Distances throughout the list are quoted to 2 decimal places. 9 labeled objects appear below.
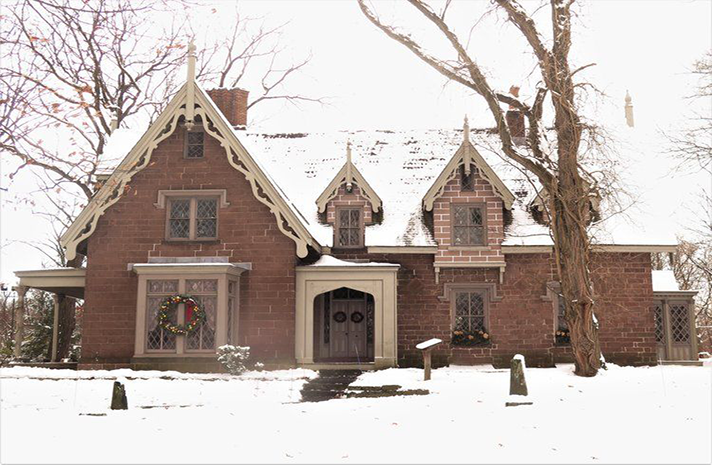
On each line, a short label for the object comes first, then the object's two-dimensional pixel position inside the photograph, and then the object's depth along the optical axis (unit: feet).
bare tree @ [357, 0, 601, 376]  54.44
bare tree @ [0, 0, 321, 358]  36.68
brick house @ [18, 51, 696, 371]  66.13
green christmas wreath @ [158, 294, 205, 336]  63.71
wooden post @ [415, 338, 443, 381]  54.65
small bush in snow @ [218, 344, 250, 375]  61.26
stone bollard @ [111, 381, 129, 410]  41.01
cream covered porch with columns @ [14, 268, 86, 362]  69.67
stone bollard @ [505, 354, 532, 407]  43.57
